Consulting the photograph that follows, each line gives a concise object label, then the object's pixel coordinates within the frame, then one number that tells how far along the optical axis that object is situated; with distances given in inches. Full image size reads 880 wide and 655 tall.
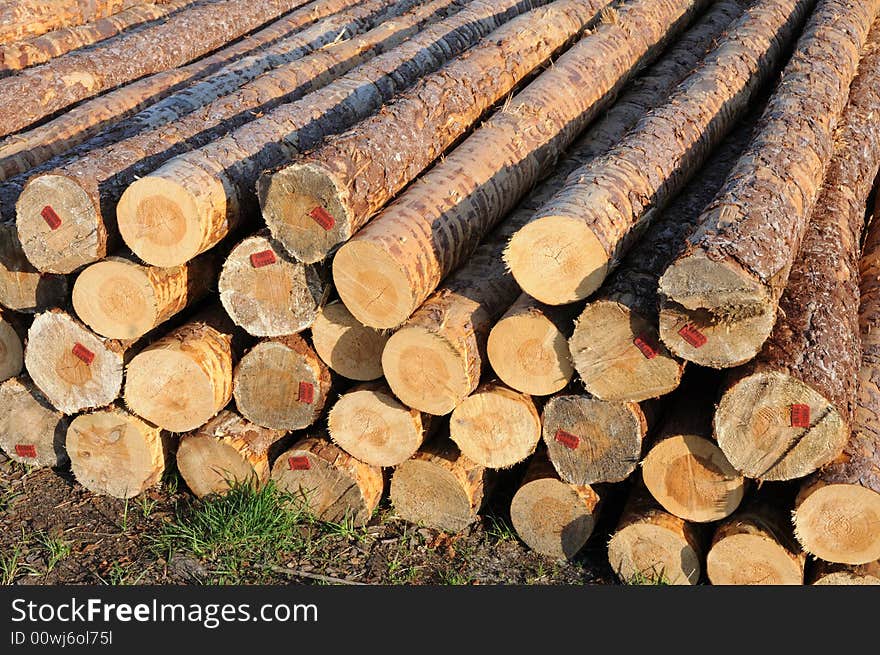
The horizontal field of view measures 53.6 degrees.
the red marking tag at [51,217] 188.4
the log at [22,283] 202.2
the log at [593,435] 179.7
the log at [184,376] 195.9
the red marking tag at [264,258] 186.4
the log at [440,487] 199.9
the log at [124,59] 261.0
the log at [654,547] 184.5
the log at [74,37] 294.4
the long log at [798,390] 160.4
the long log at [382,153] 177.5
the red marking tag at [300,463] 204.0
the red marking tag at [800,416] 160.9
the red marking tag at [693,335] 160.2
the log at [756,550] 173.5
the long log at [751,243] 156.5
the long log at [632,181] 170.6
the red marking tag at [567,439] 184.7
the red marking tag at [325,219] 177.6
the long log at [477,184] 177.3
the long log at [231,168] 180.2
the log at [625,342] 169.6
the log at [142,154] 187.9
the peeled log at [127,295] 188.7
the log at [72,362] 200.1
